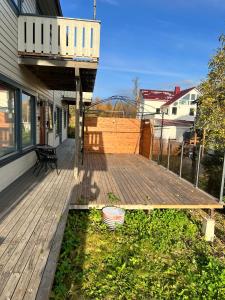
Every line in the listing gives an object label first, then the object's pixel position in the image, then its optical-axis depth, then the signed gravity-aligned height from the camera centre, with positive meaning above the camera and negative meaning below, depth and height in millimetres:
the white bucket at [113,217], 4359 -1648
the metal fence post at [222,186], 5203 -1293
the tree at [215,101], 8094 +742
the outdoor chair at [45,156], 6703 -1011
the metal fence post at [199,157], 6078 -825
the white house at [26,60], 5141 +1308
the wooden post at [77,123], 6238 -108
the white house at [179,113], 30667 +1188
